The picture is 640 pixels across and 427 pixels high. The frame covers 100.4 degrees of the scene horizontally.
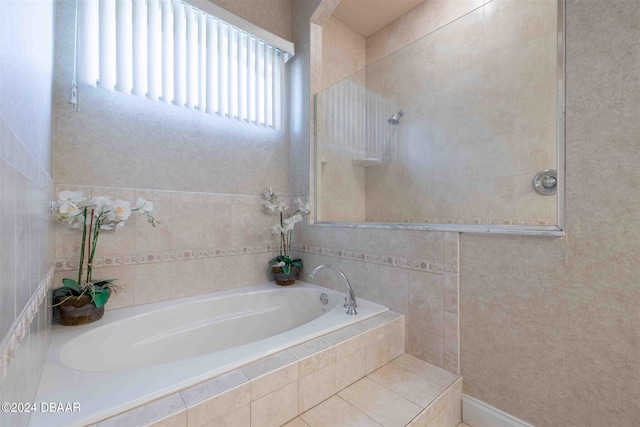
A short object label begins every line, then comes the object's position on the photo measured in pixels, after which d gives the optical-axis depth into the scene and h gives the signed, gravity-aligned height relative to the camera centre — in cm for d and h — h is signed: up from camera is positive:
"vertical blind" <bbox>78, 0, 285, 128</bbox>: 144 +98
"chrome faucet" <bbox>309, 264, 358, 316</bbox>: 140 -49
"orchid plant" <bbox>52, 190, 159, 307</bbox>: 122 -6
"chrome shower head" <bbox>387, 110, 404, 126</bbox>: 230 +83
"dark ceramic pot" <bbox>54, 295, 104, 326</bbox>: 122 -46
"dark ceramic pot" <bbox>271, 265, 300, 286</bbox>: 195 -48
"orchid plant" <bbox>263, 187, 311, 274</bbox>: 196 -6
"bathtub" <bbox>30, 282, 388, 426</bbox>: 74 -55
